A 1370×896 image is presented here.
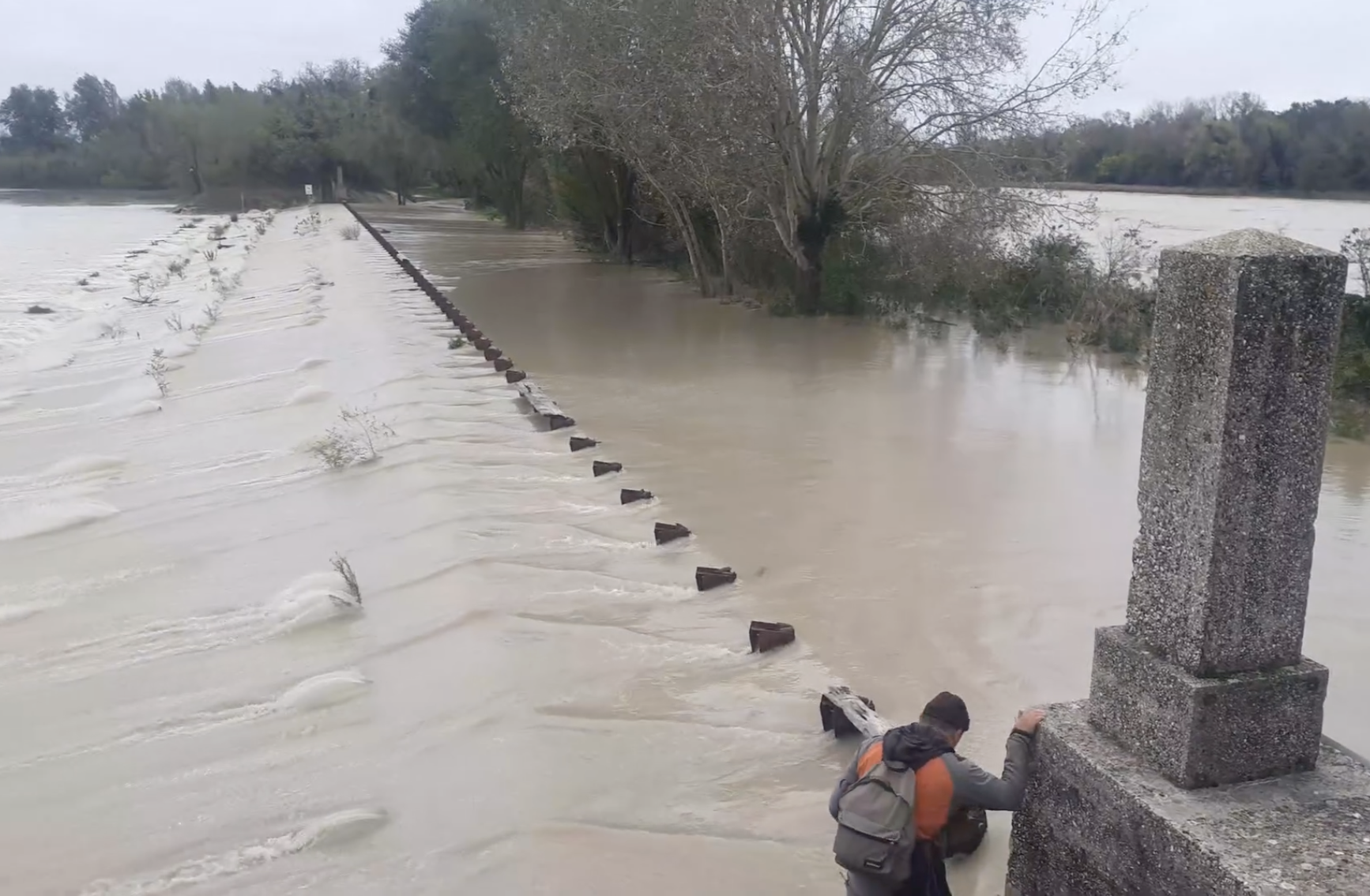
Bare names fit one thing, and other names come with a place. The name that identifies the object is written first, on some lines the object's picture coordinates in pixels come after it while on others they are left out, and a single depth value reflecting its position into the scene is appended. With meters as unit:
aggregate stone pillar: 2.69
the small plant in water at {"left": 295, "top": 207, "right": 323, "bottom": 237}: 38.44
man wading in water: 3.00
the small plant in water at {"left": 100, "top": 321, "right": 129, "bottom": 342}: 17.11
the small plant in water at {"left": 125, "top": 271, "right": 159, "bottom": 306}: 21.66
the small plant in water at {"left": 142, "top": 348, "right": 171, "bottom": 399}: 12.04
